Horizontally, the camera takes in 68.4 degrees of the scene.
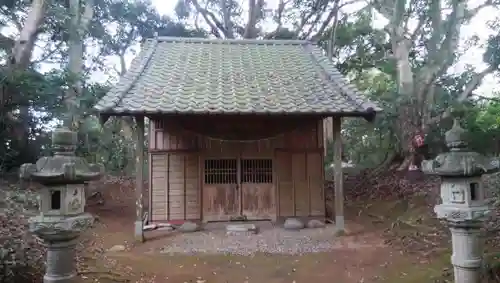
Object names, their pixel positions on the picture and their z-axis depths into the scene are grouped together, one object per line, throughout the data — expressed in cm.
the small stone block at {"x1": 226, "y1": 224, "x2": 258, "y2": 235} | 884
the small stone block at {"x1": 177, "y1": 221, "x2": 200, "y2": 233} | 902
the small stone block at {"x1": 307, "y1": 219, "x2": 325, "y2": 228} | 930
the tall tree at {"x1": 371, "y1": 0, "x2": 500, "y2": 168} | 1024
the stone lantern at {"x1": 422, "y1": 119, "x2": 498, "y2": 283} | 414
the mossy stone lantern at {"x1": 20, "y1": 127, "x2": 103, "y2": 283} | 409
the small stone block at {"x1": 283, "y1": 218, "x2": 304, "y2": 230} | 909
